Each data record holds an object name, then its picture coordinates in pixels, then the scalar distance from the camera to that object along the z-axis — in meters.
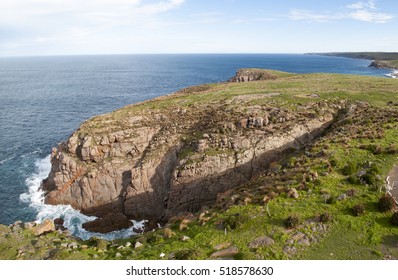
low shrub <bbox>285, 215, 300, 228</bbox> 24.14
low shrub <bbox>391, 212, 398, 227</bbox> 23.05
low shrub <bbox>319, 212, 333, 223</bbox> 24.38
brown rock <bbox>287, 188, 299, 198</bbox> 28.50
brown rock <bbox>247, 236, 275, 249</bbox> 22.70
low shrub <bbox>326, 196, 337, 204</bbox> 26.78
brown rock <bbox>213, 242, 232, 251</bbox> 23.08
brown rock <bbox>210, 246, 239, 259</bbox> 21.98
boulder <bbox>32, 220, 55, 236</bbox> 30.79
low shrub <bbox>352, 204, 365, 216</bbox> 24.66
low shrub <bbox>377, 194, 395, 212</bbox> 24.52
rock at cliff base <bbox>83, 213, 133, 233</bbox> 45.47
